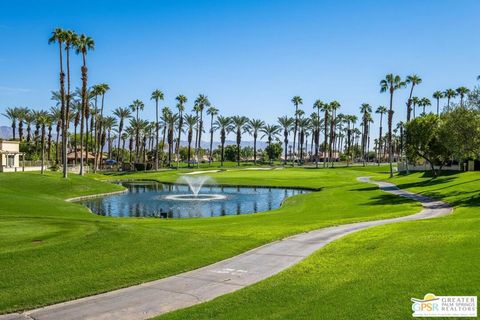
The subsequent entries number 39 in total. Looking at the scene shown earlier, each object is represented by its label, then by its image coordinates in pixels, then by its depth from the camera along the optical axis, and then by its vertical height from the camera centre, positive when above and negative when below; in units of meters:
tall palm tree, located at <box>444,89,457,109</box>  126.94 +16.15
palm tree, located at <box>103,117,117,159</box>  151.16 +9.19
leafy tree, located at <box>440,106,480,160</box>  45.62 +2.26
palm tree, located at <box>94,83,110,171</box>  107.69 +14.16
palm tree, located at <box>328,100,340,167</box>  132.62 +13.37
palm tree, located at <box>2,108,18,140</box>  128.88 +9.76
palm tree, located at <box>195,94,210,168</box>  148.20 +14.99
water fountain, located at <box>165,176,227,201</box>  58.81 -5.90
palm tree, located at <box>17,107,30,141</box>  128.05 +9.82
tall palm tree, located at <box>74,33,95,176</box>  70.21 +16.35
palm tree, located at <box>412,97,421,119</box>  126.04 +14.23
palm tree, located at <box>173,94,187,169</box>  140.25 +13.51
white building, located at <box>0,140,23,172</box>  81.56 -1.03
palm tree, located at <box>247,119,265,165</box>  172.50 +9.76
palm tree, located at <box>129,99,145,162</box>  147.16 +14.19
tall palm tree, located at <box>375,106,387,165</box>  173.75 +15.80
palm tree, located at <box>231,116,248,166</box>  168.12 +10.24
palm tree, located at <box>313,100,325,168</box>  143.50 +11.22
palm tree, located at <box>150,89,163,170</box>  132.12 +15.46
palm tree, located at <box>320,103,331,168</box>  135.65 +12.76
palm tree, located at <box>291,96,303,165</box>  154.75 +16.87
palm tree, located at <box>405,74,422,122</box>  92.50 +14.44
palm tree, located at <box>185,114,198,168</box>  159.75 +10.24
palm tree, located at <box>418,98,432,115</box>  131.12 +14.33
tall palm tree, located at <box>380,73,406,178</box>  82.81 +12.37
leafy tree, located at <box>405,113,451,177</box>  66.24 +1.97
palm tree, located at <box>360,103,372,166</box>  164.25 +14.60
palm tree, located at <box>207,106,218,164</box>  164.12 +13.83
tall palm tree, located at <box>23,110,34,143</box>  129.12 +8.54
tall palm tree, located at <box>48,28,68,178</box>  68.02 +15.97
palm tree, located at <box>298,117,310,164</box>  169.75 +9.90
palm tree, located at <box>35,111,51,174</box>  96.94 +6.29
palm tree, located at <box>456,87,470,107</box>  123.35 +16.87
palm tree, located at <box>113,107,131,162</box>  140.62 +10.73
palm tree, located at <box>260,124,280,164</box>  180.88 +7.98
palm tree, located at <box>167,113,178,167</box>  154.62 +9.33
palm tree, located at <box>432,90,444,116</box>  131.38 +16.33
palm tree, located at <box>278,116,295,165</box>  168.38 +10.34
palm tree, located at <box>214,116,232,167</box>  170.00 +9.93
